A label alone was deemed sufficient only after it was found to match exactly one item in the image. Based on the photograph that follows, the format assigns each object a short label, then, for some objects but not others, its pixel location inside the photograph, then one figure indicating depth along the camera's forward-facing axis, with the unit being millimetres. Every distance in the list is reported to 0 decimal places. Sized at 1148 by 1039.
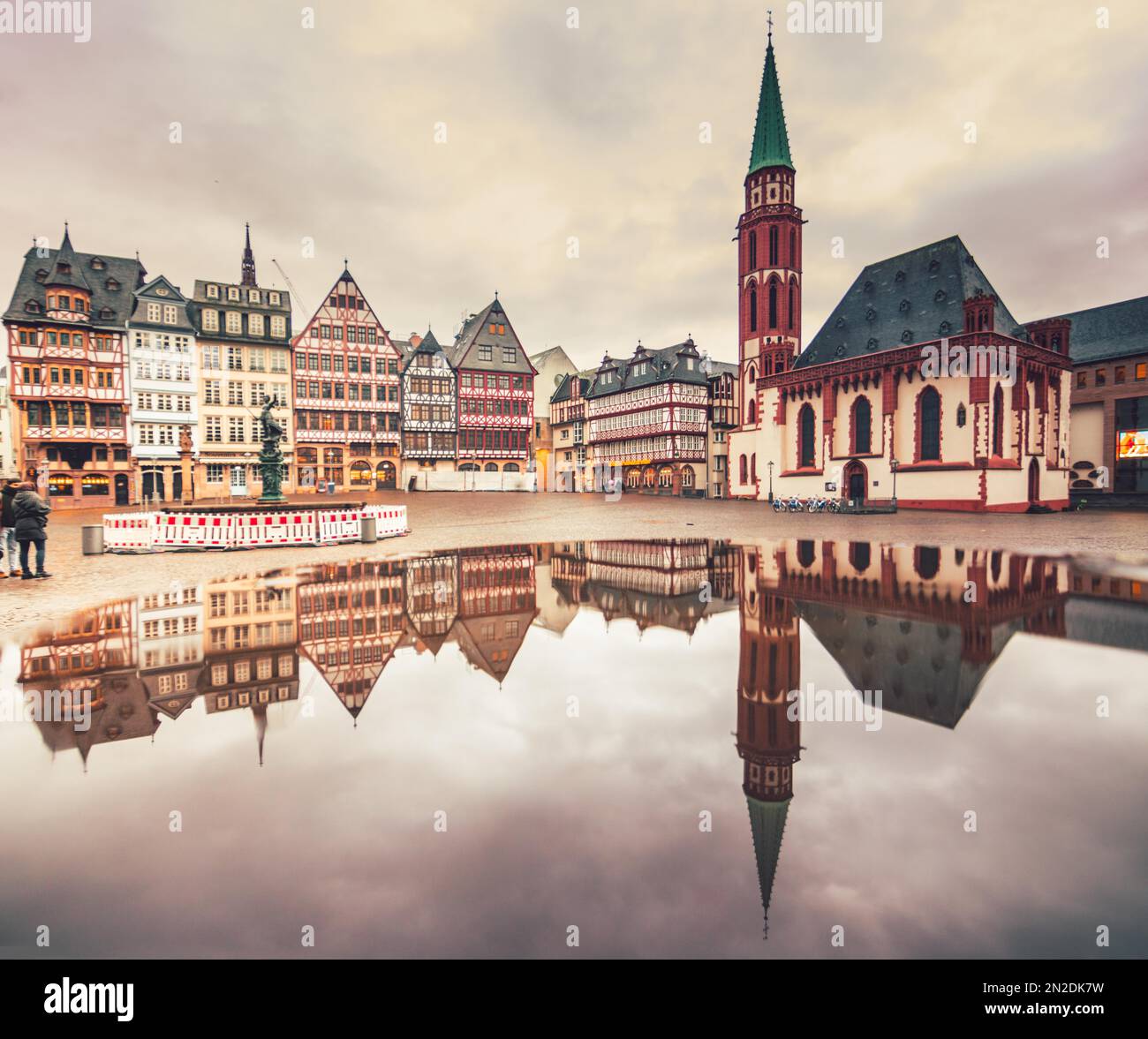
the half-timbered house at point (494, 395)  55812
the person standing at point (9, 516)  12398
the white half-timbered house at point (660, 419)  57375
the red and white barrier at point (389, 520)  19188
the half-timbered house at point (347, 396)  49219
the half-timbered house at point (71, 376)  40438
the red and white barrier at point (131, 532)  15961
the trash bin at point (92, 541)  15742
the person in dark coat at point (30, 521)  11719
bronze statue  20484
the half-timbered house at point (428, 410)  53312
